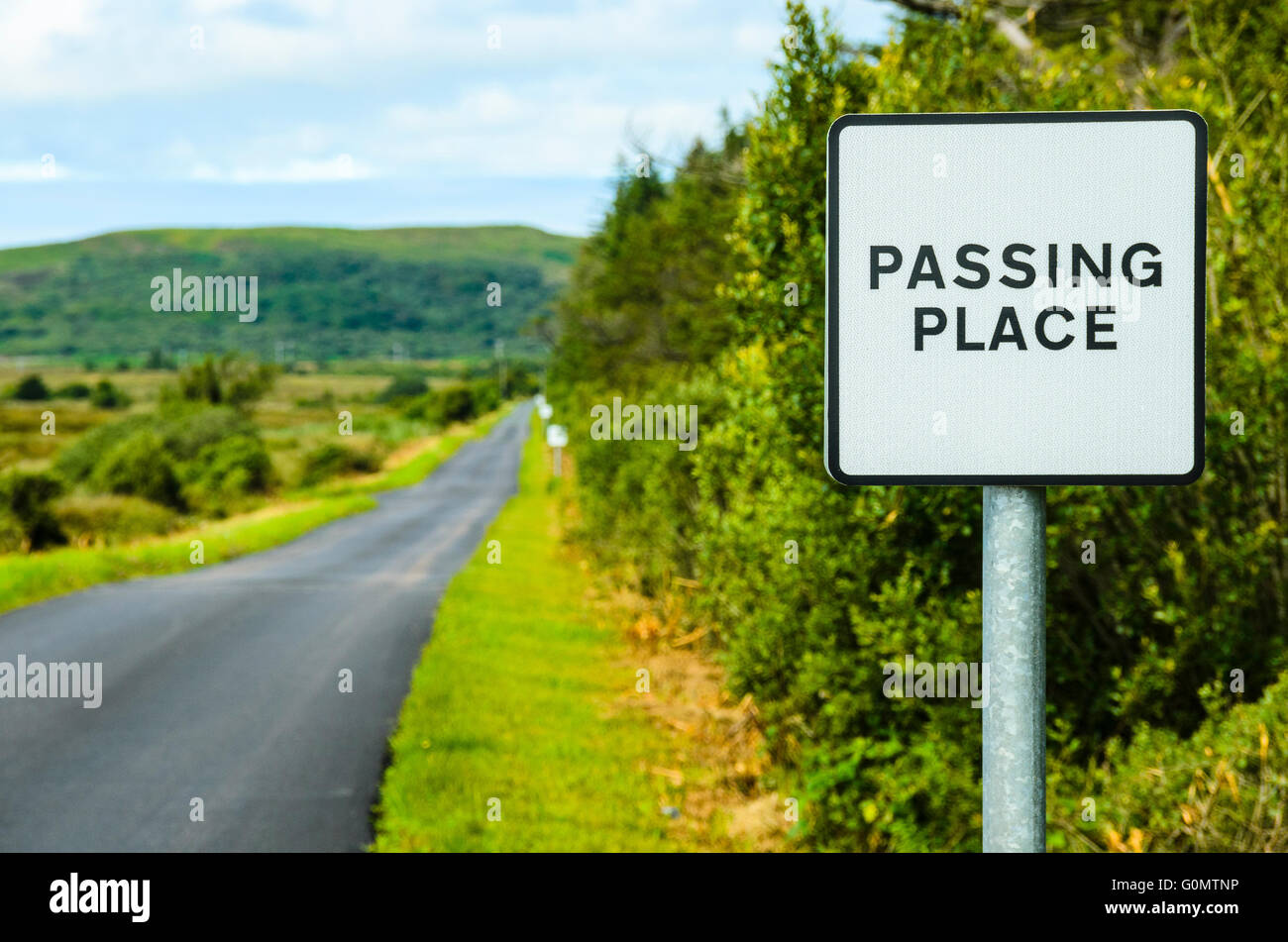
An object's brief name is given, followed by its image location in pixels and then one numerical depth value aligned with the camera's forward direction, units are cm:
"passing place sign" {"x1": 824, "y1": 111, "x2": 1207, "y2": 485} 170
